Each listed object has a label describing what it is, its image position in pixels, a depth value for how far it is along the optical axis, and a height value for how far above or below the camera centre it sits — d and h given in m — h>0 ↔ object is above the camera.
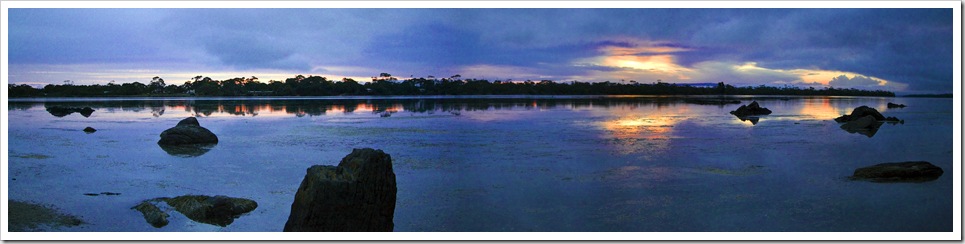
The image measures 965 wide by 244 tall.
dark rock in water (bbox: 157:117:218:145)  11.79 -0.34
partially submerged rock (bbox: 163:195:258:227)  5.77 -0.81
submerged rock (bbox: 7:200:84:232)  5.55 -0.88
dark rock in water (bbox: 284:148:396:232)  4.94 -0.59
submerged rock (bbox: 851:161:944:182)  7.36 -0.62
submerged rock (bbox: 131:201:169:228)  5.67 -0.85
